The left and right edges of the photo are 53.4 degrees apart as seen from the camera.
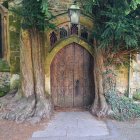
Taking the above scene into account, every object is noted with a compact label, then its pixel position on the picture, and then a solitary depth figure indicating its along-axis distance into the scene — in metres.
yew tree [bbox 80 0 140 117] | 3.16
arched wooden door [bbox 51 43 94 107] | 4.15
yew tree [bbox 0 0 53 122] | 3.64
